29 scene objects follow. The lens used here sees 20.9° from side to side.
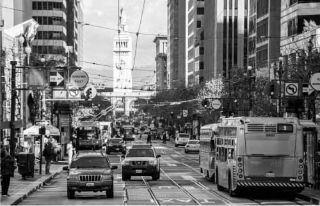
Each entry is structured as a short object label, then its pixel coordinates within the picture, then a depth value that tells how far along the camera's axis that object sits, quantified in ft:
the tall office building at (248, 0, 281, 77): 327.88
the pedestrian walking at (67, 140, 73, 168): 201.96
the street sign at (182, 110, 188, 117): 428.72
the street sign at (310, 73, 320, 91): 118.52
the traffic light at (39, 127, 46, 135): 162.71
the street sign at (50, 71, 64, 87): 161.84
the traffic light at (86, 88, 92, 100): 220.64
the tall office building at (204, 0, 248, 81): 520.83
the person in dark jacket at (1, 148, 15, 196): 102.06
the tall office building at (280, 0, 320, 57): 283.18
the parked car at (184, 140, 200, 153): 316.19
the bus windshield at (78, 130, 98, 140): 333.62
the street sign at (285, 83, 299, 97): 151.43
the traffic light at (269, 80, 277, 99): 165.17
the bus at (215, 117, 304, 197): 104.99
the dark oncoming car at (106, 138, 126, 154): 301.84
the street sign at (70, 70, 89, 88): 182.50
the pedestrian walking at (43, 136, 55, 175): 166.29
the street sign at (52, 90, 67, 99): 202.90
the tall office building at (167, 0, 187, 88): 510.99
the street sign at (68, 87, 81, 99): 201.57
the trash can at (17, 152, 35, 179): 142.43
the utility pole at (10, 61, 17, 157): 141.18
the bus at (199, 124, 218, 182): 138.53
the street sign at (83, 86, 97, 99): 220.84
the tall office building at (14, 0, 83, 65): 474.90
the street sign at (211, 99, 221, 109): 276.31
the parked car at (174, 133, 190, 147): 394.60
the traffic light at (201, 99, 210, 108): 257.96
